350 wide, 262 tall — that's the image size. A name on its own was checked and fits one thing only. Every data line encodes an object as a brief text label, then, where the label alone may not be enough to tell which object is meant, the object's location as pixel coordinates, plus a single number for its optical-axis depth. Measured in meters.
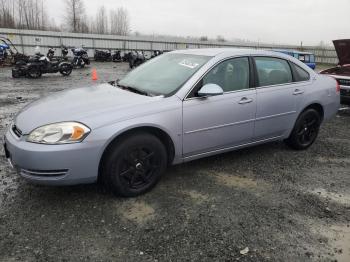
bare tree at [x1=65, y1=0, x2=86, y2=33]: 52.16
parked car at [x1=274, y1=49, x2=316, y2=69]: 20.83
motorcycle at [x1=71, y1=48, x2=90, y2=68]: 20.14
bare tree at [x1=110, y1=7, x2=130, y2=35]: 63.81
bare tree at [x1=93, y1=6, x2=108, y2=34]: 63.09
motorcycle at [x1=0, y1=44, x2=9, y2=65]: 19.46
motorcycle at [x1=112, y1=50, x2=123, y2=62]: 27.11
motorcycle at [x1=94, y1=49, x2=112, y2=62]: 26.75
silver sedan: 3.17
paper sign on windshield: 4.13
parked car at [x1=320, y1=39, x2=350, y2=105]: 8.03
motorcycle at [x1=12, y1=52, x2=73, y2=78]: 14.51
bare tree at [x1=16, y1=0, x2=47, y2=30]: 54.41
